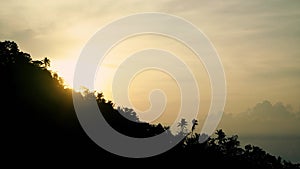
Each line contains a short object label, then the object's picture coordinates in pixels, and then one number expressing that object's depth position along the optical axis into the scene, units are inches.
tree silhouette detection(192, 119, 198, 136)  4874.5
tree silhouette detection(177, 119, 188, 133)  4904.0
